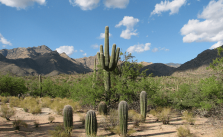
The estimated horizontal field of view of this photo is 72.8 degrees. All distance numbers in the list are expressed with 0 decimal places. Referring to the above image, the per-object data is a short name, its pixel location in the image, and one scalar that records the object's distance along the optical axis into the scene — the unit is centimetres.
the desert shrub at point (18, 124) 862
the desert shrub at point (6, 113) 993
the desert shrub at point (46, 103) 1603
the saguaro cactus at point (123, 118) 809
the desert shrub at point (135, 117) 1010
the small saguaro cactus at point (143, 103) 1129
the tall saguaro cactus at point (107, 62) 1322
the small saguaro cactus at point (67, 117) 843
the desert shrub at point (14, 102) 1500
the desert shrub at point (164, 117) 1059
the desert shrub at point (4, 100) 1627
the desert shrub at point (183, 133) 805
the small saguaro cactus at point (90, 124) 759
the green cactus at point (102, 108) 1239
